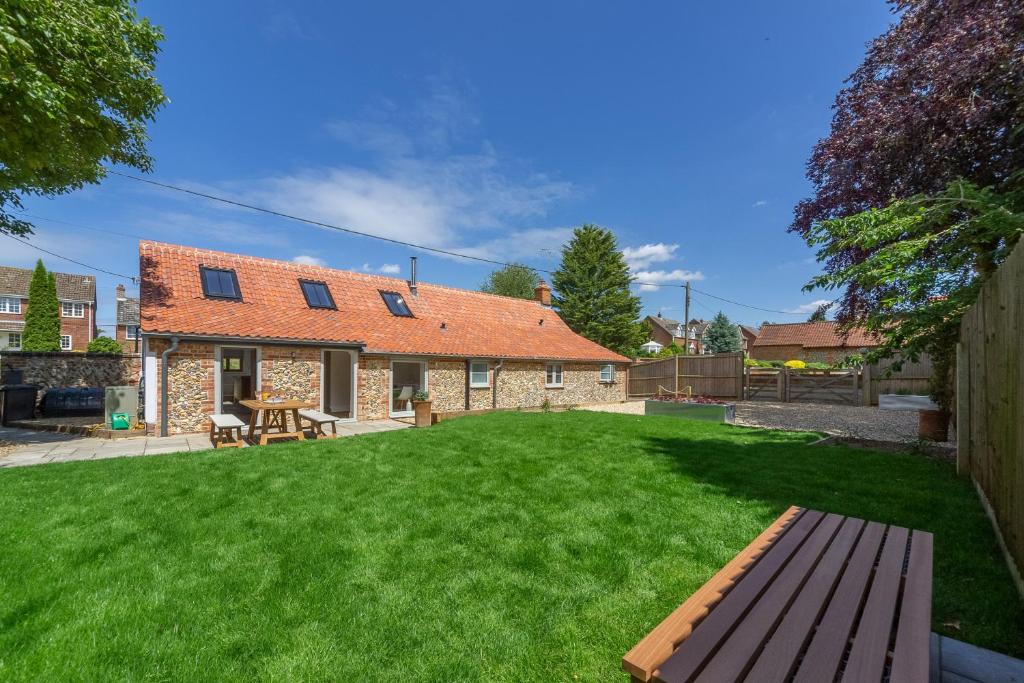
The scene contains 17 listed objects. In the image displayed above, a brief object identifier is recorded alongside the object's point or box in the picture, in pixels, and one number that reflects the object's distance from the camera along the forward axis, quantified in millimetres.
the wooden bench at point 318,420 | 9664
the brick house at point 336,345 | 10828
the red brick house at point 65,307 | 37656
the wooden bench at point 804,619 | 1425
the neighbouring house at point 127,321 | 34562
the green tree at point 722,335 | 44781
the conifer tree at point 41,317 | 27703
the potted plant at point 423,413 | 11773
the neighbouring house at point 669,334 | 57844
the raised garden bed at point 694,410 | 12695
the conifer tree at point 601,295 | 33875
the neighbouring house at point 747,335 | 59875
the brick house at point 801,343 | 34541
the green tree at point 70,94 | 6363
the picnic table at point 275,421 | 9070
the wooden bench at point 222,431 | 8855
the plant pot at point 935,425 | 9328
